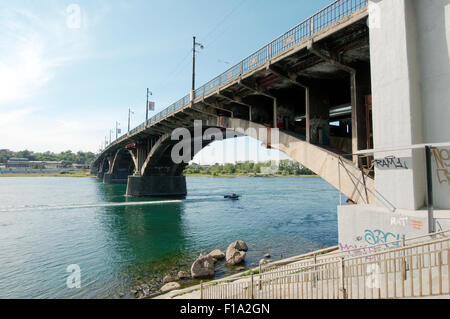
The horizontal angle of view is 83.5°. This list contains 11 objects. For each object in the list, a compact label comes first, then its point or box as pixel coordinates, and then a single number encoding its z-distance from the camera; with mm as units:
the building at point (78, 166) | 194300
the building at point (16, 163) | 179125
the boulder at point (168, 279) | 11844
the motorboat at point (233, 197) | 47112
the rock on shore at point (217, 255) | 14789
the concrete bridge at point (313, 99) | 9328
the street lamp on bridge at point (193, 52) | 27623
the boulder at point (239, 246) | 15746
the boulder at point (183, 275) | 12296
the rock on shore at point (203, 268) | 12344
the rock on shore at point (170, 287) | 10634
